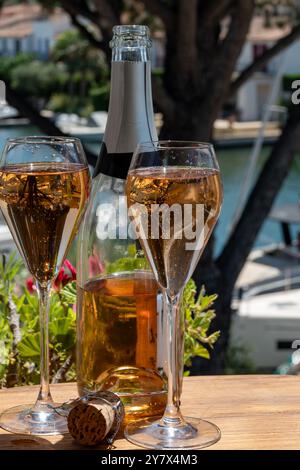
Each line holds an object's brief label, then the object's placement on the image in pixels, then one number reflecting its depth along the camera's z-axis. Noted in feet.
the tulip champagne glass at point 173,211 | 5.53
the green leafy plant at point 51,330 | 6.49
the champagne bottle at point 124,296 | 5.92
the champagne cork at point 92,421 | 5.63
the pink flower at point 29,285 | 6.88
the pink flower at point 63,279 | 6.66
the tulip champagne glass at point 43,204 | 5.63
